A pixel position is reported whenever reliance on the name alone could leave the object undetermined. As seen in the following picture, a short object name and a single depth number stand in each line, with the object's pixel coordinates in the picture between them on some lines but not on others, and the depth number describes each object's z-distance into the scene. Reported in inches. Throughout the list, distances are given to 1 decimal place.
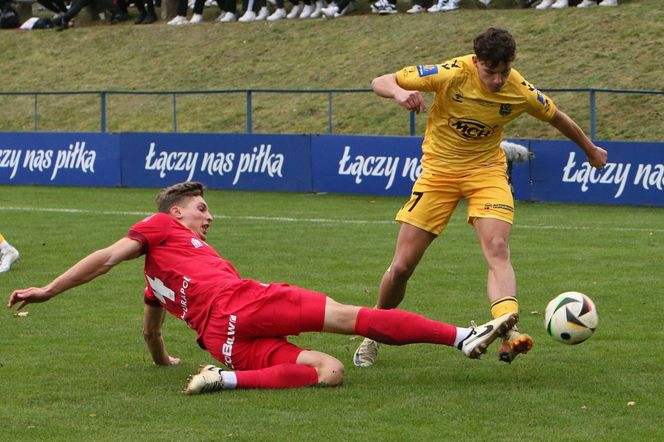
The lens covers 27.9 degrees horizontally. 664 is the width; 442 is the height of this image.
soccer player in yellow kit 318.7
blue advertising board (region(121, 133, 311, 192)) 964.1
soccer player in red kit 290.7
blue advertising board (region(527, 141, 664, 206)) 807.7
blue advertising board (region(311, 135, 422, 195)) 895.7
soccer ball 309.3
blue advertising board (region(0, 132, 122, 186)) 1050.7
